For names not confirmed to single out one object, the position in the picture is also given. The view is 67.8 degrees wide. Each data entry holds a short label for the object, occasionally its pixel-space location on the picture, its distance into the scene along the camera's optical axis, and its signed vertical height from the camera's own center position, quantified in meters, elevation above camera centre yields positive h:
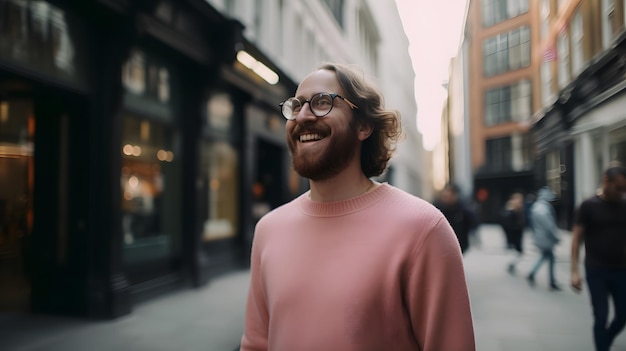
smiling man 1.41 -0.23
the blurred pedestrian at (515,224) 11.37 -1.14
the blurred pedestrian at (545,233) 8.88 -1.04
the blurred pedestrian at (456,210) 7.57 -0.51
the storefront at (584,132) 11.70 +1.55
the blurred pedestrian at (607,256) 4.38 -0.74
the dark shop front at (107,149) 6.63 +0.57
